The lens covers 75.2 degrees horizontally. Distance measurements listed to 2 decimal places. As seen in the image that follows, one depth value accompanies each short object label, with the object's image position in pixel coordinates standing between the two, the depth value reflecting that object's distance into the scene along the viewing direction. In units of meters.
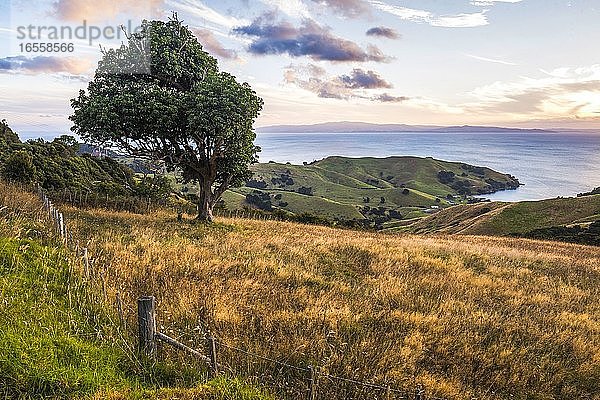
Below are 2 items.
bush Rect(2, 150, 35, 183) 29.61
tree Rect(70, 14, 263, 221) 20.30
